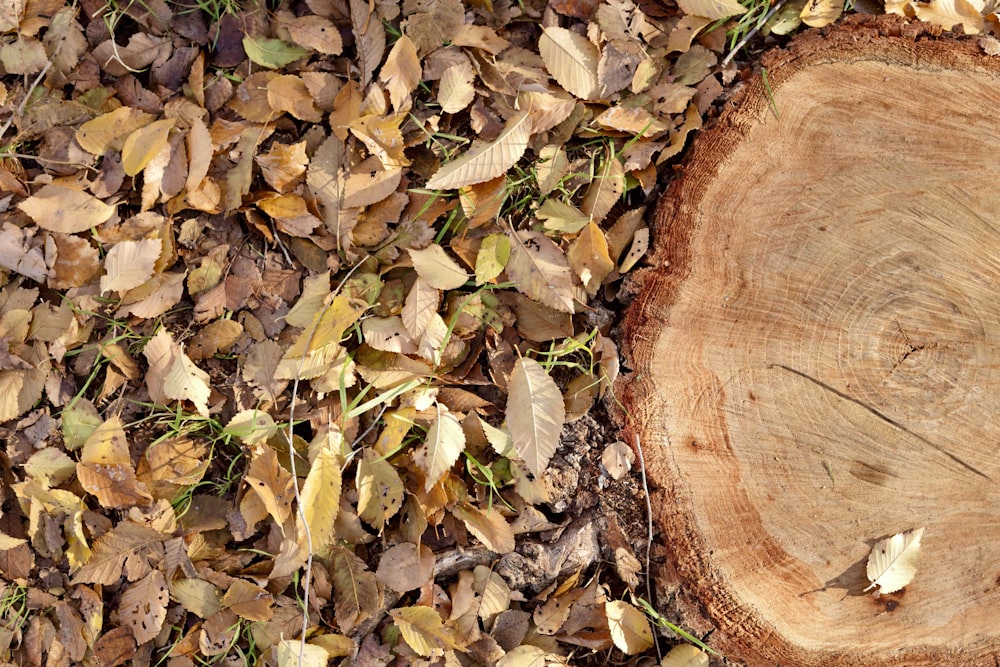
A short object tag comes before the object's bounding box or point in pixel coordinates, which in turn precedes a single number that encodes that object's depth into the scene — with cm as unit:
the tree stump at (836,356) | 84
